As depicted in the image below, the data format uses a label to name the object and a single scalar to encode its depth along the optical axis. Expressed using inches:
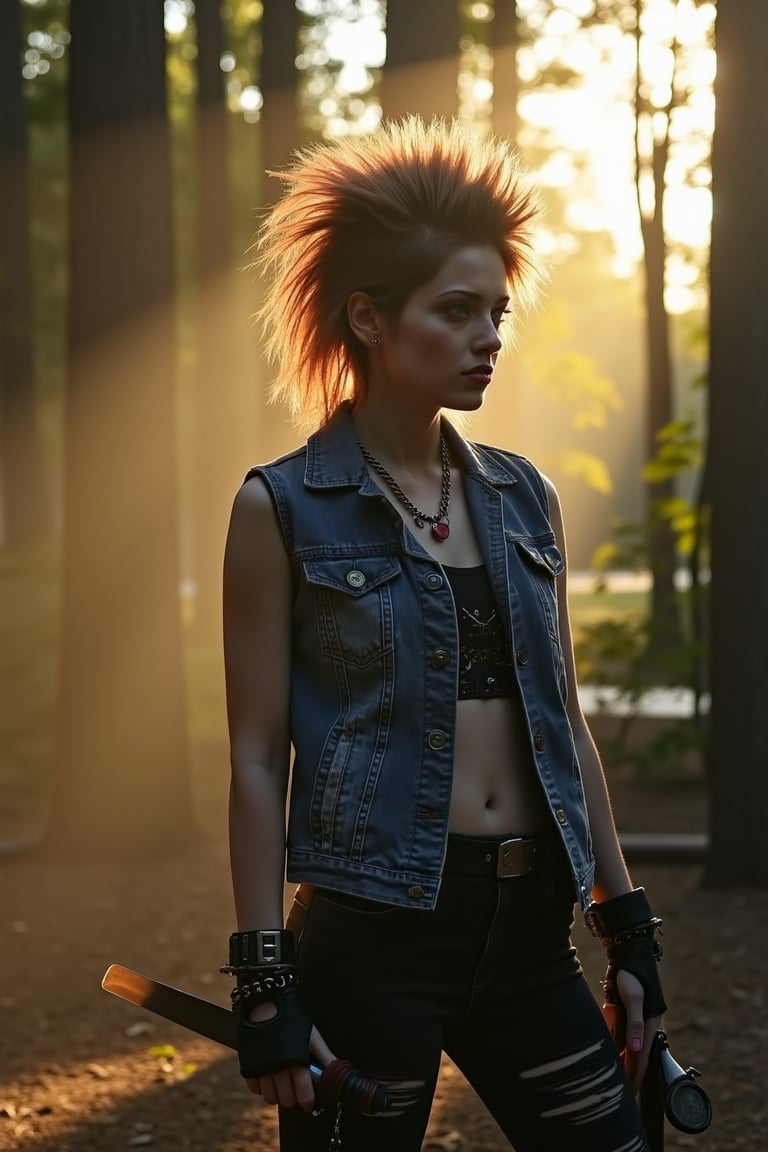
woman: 93.0
